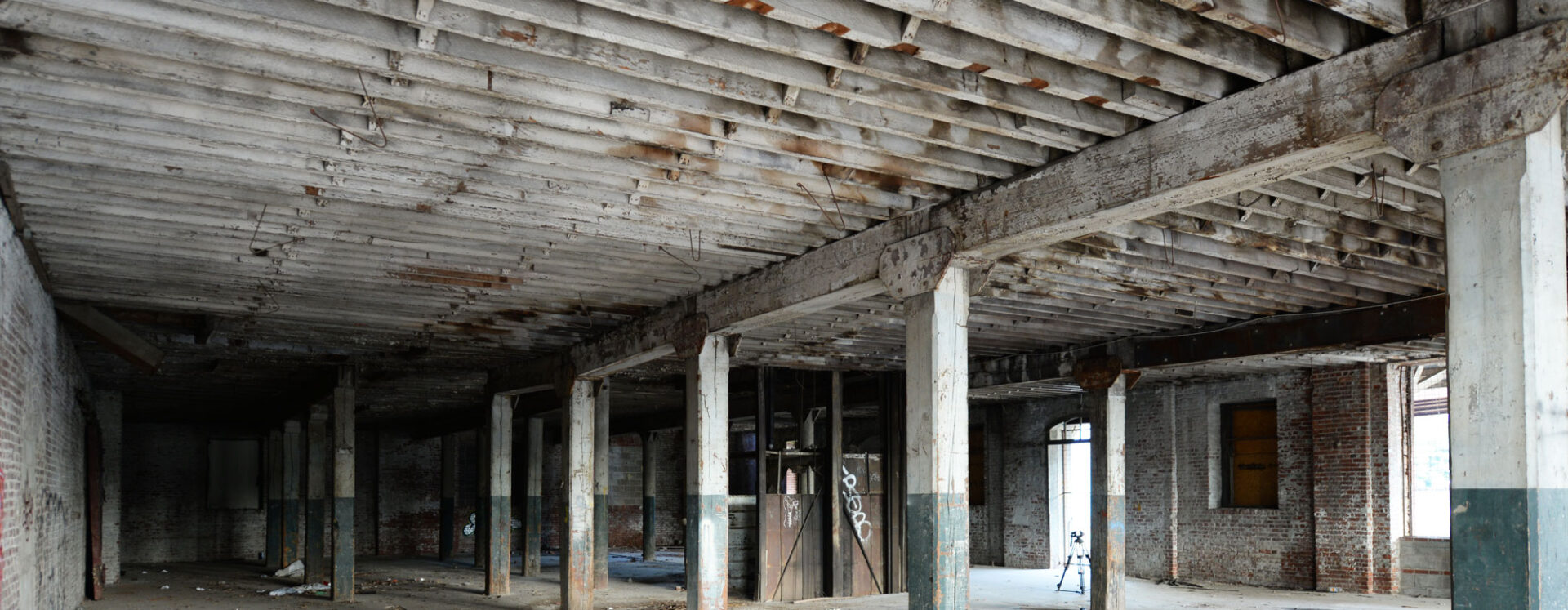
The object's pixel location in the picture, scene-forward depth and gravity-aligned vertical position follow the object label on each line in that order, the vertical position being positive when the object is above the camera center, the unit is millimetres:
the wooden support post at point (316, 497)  18031 -2138
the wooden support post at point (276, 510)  22906 -2964
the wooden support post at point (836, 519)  15742 -2206
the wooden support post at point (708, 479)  10703 -1108
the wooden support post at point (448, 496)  25250 -2995
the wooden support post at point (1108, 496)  13086 -1604
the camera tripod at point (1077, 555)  16656 -3299
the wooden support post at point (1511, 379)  4039 -60
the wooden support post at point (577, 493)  14148 -1657
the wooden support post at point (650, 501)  21938 -2680
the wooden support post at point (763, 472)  15172 -1486
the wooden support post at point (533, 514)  17891 -2406
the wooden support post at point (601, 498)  16453 -2174
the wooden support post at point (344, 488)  15648 -1735
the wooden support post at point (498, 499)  16391 -2001
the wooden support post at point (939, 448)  7121 -548
